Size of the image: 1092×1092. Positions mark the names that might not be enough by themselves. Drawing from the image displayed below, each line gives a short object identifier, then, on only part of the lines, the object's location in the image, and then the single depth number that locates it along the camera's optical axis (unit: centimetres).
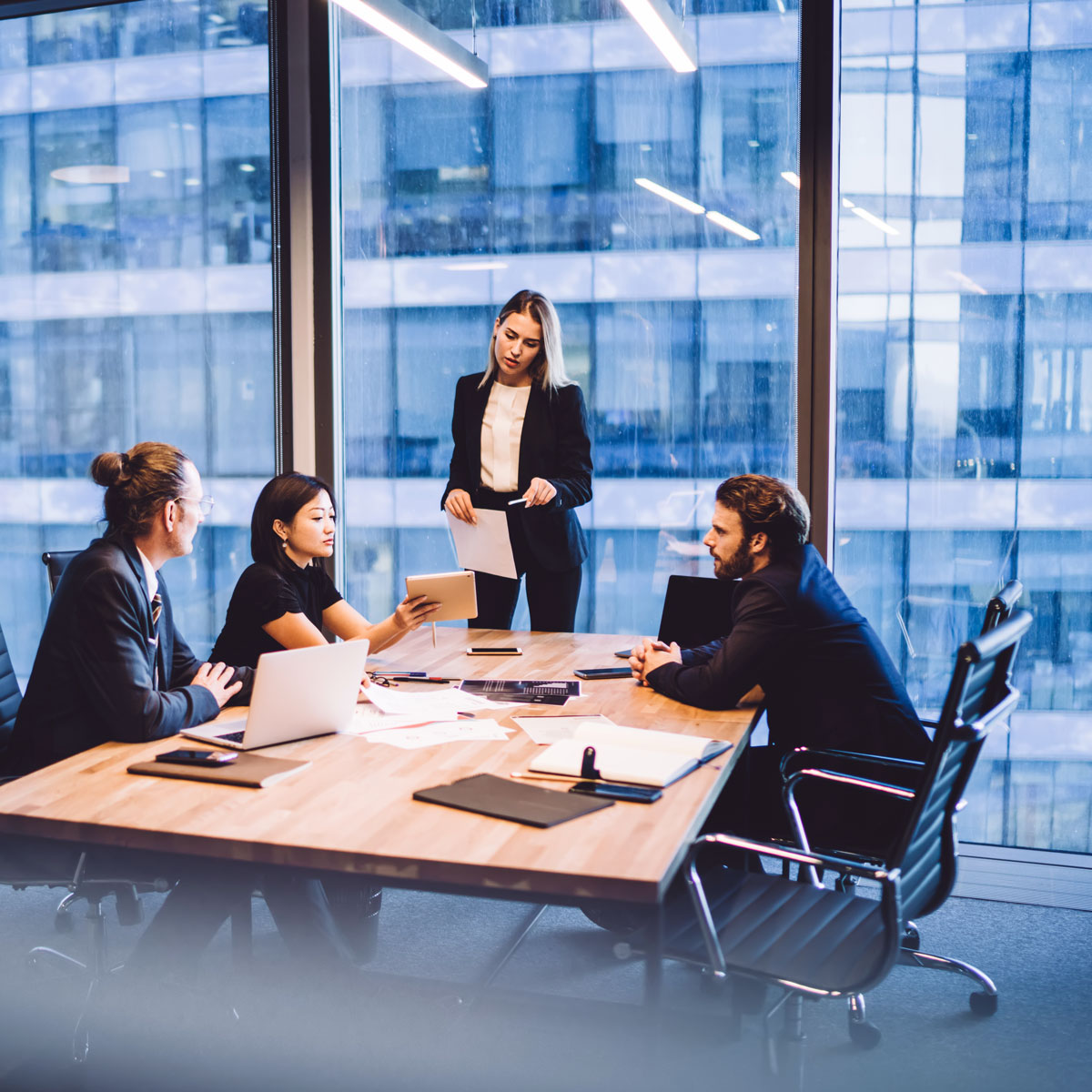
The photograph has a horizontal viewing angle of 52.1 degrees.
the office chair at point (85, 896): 242
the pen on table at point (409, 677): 290
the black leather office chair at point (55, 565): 320
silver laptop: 210
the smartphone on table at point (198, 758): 205
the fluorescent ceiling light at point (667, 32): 367
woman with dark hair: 294
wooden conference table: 159
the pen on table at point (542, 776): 203
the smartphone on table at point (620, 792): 190
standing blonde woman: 378
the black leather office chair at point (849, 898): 184
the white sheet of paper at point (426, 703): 251
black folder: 179
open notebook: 200
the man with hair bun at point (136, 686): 228
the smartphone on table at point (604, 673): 298
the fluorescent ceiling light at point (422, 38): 375
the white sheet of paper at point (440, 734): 228
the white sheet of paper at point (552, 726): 232
